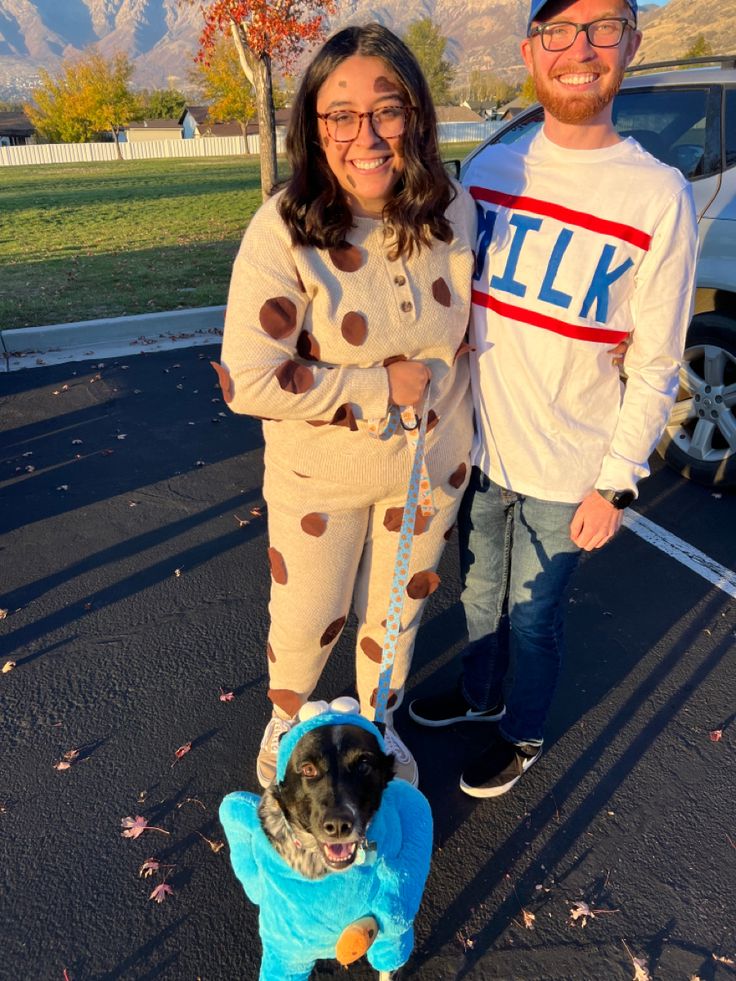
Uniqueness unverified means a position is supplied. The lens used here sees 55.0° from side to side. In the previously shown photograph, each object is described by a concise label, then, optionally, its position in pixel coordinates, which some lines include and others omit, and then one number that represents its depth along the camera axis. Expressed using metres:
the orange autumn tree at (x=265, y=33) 10.94
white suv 4.06
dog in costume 1.59
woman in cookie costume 1.66
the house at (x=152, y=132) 75.00
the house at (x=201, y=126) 68.06
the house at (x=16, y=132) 69.25
